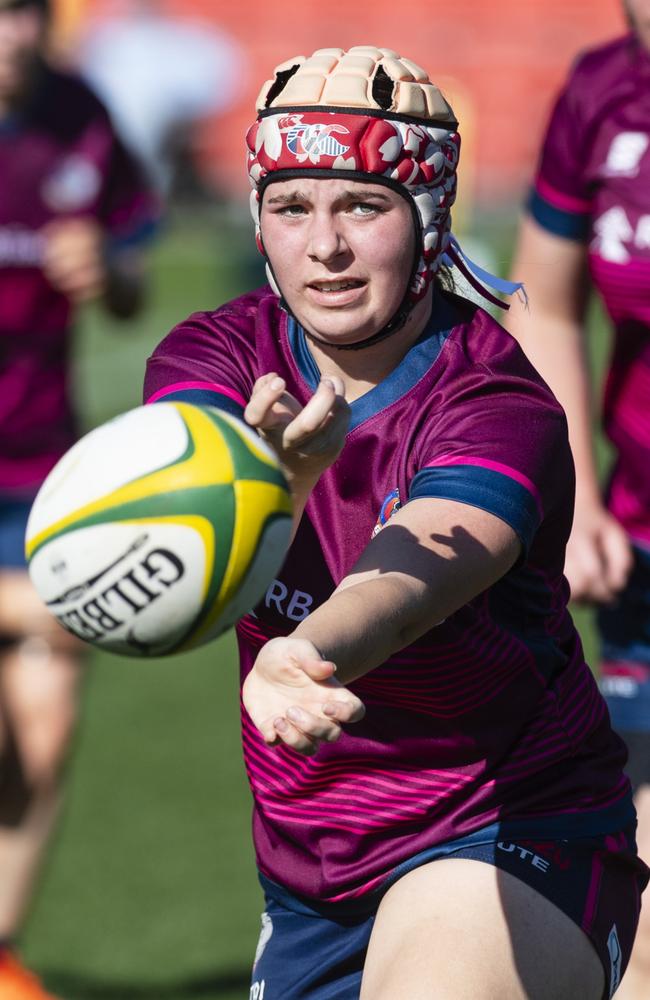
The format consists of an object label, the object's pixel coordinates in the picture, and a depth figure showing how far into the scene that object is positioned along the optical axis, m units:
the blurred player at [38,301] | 12.73
